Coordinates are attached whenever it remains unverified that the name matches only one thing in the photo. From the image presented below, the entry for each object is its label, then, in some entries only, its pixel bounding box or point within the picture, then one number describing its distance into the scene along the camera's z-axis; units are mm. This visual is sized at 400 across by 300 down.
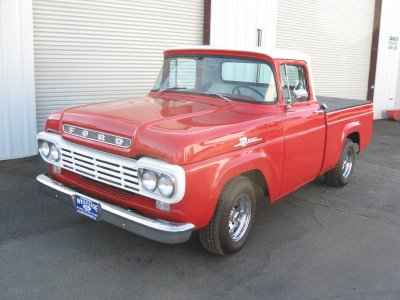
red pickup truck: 3408
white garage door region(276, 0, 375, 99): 11750
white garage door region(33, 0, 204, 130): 7441
